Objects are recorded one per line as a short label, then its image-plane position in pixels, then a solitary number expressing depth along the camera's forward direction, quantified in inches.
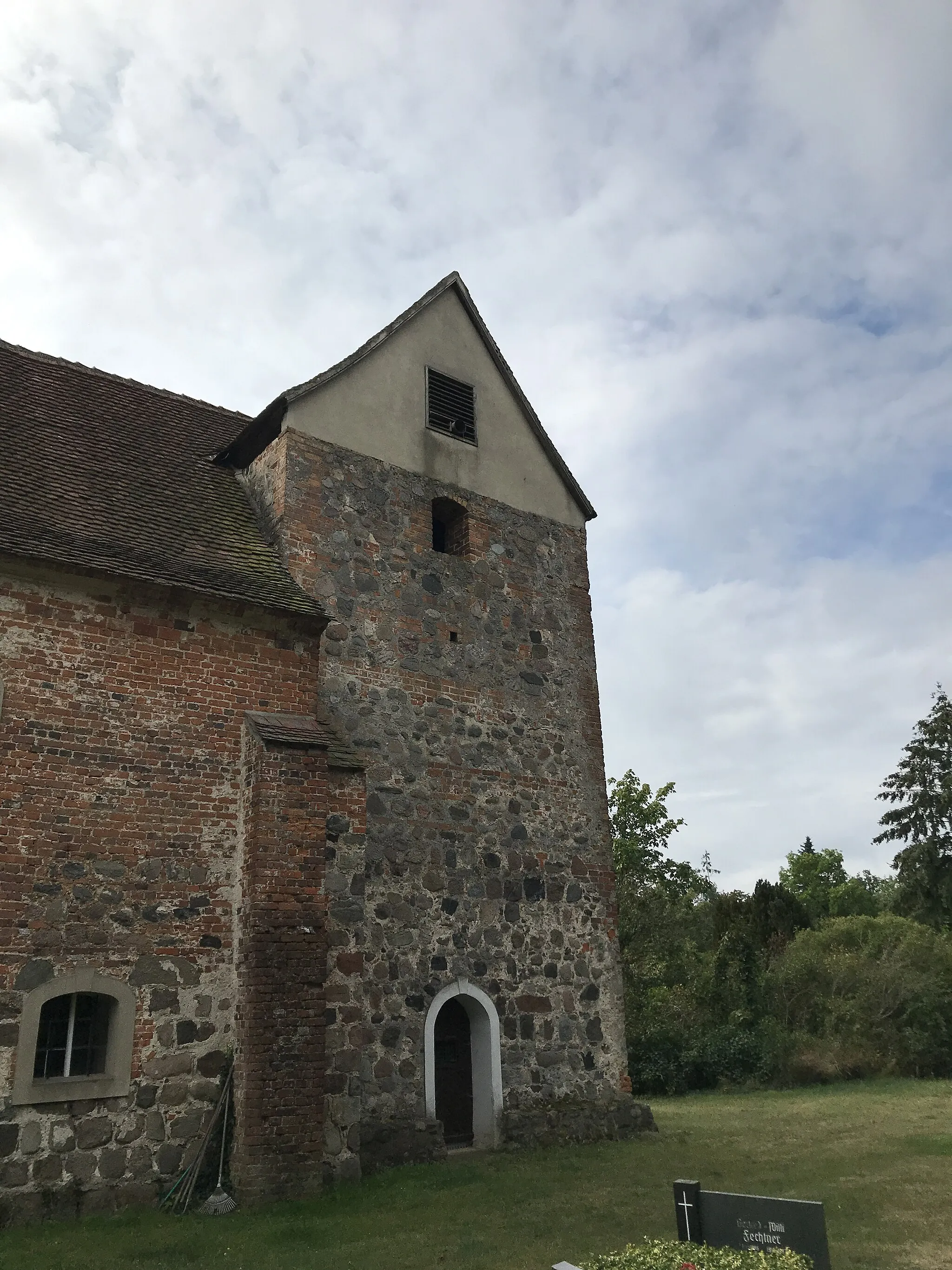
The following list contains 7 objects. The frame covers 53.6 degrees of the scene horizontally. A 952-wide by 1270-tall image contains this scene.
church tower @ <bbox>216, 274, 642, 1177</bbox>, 451.2
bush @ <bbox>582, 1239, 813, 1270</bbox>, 197.5
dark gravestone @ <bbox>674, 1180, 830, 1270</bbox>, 219.6
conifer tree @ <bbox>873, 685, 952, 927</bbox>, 1419.8
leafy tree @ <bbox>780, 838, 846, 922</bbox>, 2345.0
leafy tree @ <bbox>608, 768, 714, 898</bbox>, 1133.1
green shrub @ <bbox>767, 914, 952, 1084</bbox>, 874.1
